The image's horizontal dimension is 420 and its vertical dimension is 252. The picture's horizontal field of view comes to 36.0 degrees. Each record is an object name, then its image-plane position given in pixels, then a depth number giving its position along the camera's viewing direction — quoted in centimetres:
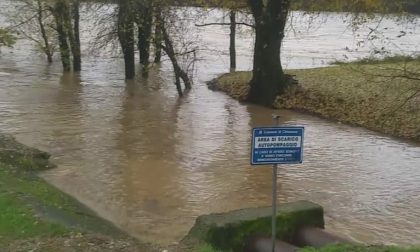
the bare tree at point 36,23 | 3175
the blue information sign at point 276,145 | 620
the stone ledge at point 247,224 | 756
